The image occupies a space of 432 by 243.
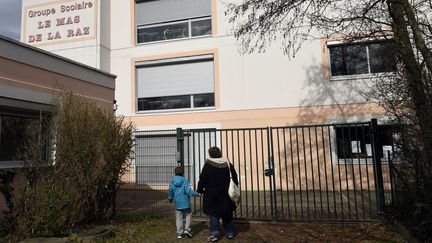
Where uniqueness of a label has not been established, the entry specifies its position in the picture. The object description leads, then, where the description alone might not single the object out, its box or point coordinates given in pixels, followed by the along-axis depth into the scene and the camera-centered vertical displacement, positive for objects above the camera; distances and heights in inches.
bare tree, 225.6 +79.1
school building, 527.5 +128.4
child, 265.9 -34.6
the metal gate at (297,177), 296.8 -37.1
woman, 257.0 -29.9
